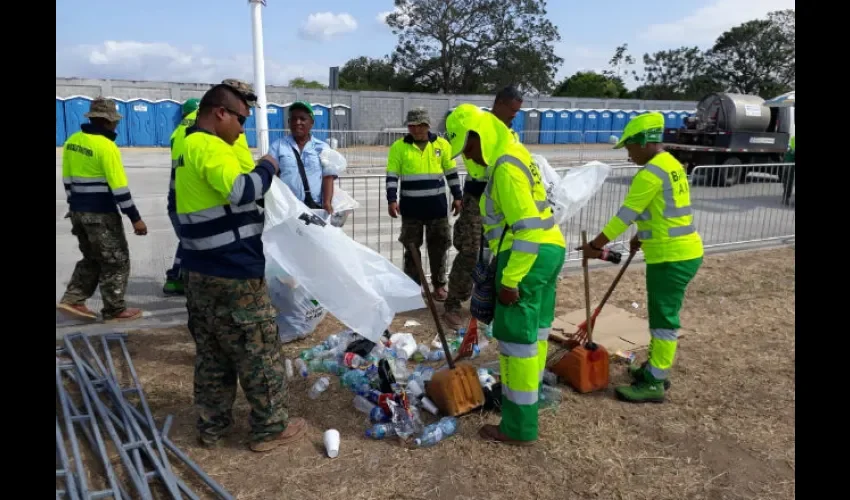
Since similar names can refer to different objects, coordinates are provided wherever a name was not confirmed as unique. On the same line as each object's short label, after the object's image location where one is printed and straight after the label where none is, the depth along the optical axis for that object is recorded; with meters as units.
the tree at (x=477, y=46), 44.75
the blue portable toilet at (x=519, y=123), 32.57
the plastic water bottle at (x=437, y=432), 3.47
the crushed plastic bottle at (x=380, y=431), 3.55
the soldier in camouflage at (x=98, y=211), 4.82
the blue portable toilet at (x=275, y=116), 26.58
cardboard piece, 5.02
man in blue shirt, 4.71
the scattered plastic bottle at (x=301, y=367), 4.33
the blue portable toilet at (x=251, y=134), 22.09
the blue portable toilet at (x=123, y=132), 25.25
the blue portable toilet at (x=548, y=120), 33.28
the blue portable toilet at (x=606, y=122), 34.00
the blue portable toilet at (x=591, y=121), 34.38
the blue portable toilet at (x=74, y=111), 24.50
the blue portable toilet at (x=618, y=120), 35.22
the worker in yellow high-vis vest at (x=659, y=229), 3.83
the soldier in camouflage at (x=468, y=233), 5.20
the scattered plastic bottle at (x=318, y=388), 4.06
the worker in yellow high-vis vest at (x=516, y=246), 3.10
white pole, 7.69
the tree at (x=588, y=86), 50.41
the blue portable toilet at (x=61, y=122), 24.22
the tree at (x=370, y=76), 48.66
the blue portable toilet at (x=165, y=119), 26.16
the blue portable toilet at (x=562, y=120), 33.84
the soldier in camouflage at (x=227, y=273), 2.94
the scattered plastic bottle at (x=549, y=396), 3.94
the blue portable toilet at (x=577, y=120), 34.12
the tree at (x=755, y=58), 51.25
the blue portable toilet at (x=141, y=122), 25.62
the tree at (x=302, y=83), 59.48
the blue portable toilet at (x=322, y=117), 27.96
